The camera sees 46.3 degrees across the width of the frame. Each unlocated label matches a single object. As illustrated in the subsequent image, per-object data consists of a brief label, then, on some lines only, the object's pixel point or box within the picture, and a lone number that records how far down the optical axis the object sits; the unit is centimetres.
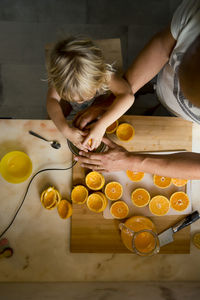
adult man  81
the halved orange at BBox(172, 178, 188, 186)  114
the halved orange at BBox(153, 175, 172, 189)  114
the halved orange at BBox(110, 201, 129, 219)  113
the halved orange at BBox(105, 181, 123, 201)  113
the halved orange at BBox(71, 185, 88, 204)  113
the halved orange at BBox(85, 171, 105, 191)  112
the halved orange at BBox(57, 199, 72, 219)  113
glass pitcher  99
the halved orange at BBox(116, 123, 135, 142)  116
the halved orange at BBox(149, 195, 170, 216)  113
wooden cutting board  113
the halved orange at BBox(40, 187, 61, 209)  113
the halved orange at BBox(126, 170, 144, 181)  114
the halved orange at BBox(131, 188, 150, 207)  113
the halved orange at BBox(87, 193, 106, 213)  112
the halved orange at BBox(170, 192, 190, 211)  114
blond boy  97
